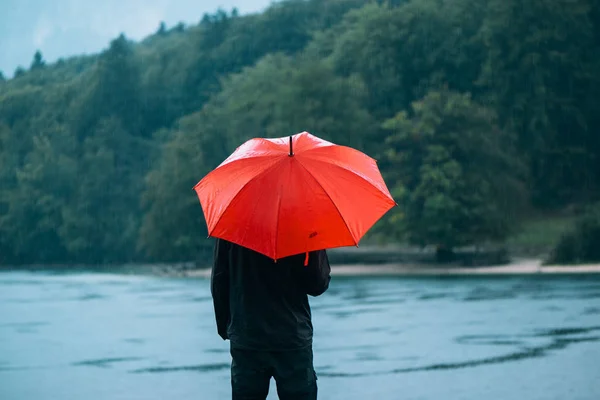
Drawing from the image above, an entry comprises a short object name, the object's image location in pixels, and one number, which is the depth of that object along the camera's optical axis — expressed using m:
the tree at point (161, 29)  153.54
